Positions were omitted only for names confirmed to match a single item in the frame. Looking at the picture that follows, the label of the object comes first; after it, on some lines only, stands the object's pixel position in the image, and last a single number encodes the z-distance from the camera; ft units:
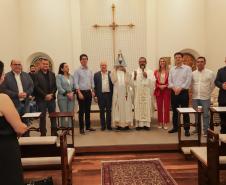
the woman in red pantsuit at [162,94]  14.03
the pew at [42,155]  7.91
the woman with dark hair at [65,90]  13.50
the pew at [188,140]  11.28
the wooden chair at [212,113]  10.81
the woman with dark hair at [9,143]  5.08
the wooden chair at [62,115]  11.79
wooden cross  21.81
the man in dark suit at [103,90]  14.23
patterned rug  8.68
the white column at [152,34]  21.64
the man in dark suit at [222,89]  11.78
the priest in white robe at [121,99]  14.18
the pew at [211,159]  6.46
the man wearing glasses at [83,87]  13.83
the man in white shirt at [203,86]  12.65
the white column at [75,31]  21.40
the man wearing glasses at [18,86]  11.47
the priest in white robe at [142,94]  14.27
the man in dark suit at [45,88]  12.96
